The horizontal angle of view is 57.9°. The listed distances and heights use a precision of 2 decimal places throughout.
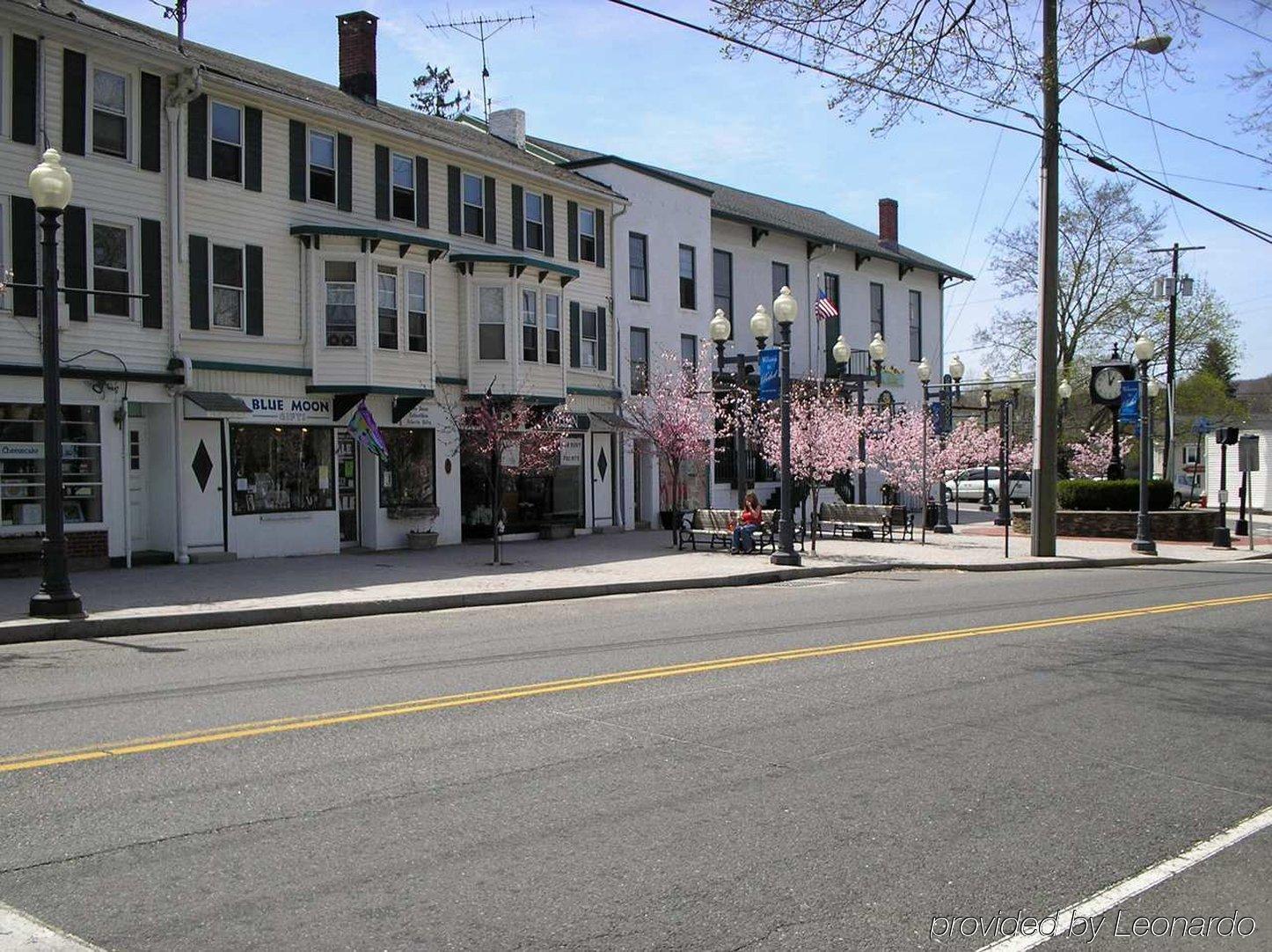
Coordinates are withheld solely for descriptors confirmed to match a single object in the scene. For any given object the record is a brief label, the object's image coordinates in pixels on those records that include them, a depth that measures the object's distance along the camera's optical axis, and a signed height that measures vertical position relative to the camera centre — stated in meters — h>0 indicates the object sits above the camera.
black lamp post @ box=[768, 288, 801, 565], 21.61 +0.55
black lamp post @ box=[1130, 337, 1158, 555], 26.30 +0.19
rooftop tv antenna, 31.76 +11.51
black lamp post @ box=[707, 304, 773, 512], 23.09 +2.89
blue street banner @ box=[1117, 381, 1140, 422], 28.86 +1.63
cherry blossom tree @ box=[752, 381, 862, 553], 29.92 +0.96
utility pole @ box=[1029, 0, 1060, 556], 23.58 +2.94
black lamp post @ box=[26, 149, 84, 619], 12.89 +0.74
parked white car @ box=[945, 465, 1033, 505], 50.62 -0.76
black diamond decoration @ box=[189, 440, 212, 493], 21.48 +0.21
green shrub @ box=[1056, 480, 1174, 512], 31.67 -0.75
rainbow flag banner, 23.84 +0.99
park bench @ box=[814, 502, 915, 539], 29.83 -1.30
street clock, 31.84 +2.36
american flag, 36.38 +5.14
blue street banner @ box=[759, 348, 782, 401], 22.89 +1.97
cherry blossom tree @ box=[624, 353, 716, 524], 29.41 +1.59
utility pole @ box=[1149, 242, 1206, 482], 42.03 +3.63
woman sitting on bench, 24.58 -1.20
